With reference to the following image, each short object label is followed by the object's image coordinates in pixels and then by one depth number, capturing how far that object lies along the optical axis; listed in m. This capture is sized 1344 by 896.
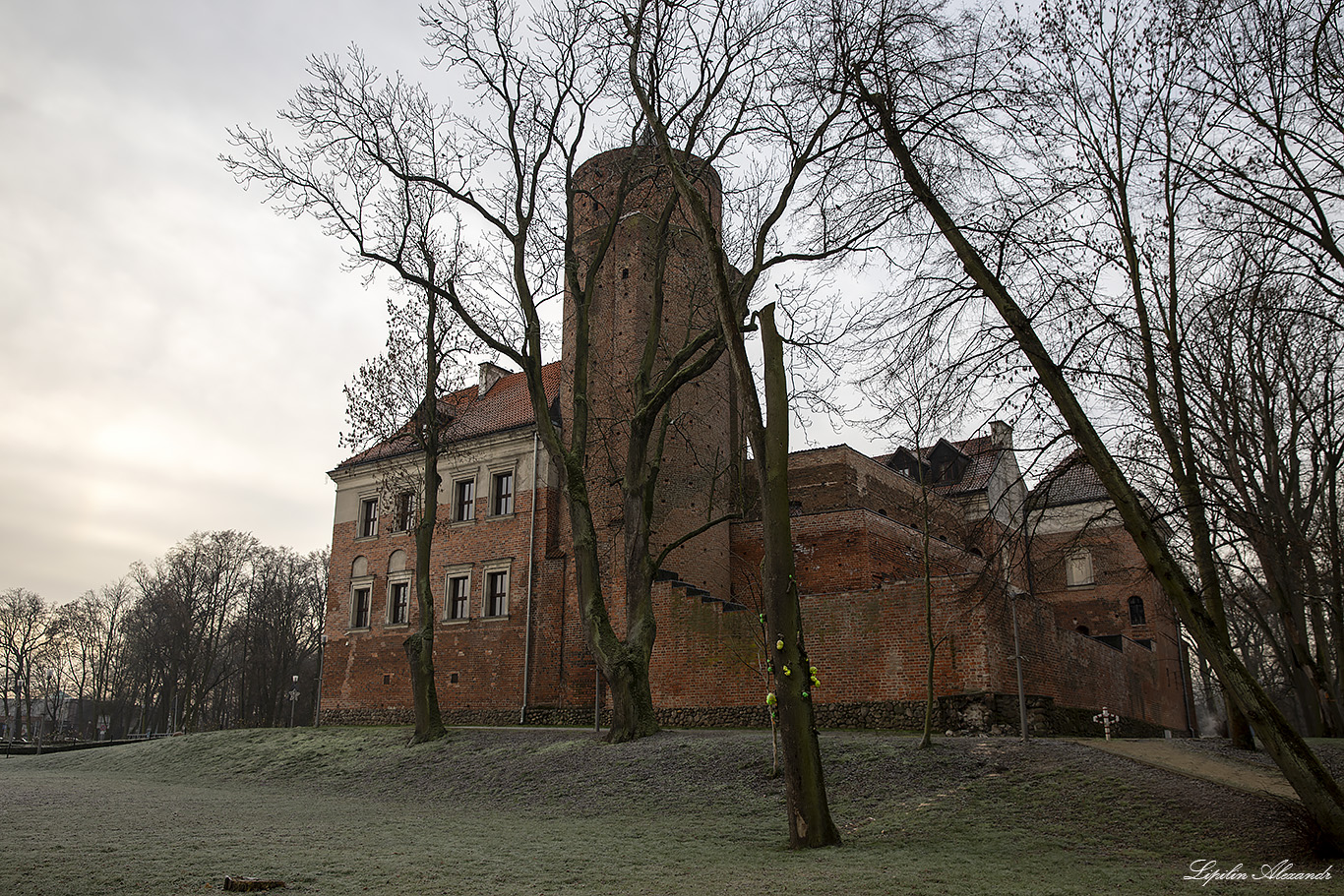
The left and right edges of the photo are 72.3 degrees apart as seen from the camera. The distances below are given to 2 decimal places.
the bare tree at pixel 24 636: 53.81
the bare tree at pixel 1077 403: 7.61
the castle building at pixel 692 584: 18.84
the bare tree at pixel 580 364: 16.73
